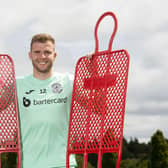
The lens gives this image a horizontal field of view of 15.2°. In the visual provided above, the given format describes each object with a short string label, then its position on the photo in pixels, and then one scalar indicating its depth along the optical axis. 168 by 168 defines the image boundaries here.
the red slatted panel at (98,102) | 9.09
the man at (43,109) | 8.84
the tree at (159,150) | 62.94
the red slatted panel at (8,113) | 9.55
